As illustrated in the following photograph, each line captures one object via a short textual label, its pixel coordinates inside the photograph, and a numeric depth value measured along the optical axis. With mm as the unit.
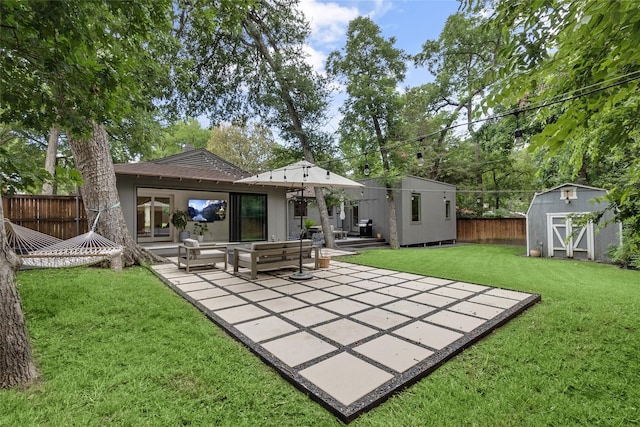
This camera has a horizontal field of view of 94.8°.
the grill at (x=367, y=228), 14383
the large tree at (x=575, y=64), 1749
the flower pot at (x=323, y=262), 7133
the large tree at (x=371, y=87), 11391
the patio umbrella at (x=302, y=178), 5660
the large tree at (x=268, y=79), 10086
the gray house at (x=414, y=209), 13039
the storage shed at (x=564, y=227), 9356
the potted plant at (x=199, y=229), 12015
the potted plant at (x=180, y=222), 11617
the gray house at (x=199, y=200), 8586
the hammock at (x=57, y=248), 4945
